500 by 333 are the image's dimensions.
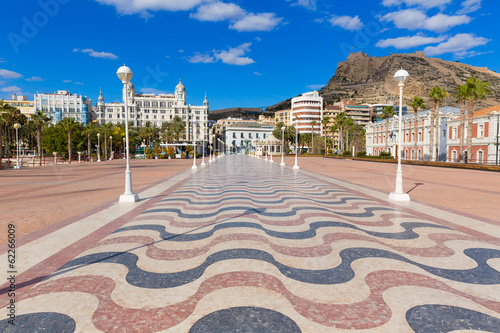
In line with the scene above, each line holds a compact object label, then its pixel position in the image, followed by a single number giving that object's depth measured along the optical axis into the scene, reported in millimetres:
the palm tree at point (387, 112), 56562
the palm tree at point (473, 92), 35688
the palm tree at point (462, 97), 36750
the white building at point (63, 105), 125062
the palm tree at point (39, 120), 49188
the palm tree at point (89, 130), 57012
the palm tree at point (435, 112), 41188
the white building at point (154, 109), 117812
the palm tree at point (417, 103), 47734
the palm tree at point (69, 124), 46438
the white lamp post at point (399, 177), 9352
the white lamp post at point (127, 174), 8961
